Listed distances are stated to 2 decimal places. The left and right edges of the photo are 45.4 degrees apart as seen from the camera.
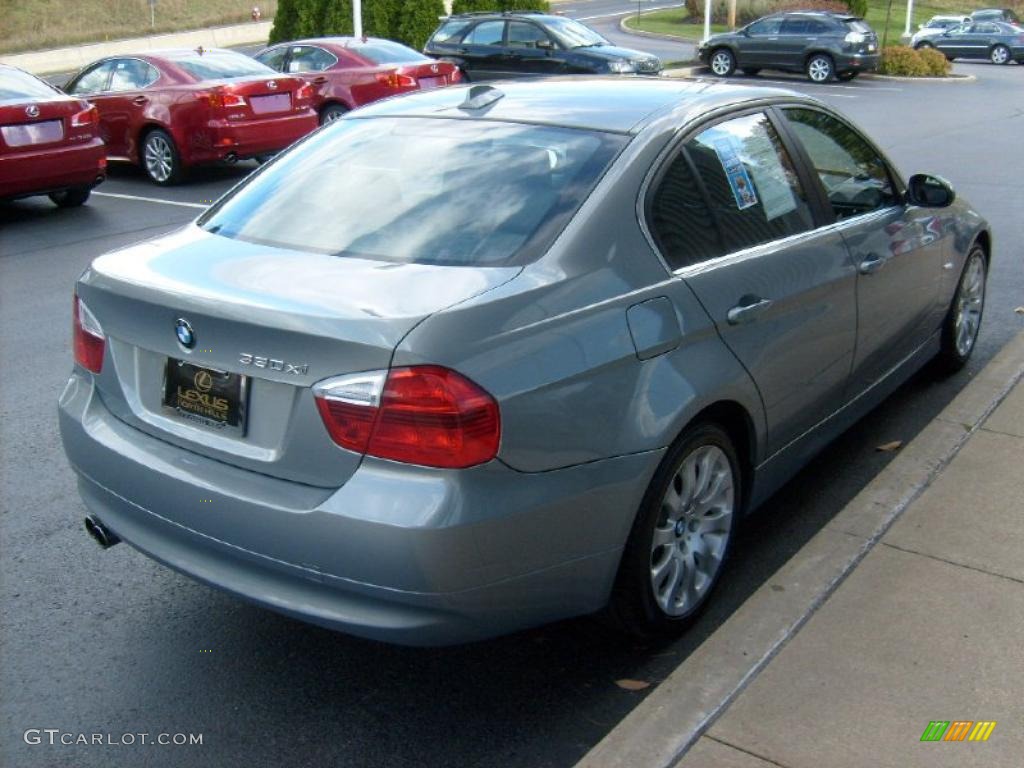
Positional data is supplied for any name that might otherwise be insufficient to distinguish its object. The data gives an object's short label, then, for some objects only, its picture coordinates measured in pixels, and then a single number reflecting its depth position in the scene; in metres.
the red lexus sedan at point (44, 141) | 11.27
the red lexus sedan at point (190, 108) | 13.62
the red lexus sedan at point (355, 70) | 16.73
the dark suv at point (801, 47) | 30.48
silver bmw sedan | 3.09
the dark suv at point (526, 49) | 22.58
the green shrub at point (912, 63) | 32.69
